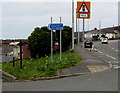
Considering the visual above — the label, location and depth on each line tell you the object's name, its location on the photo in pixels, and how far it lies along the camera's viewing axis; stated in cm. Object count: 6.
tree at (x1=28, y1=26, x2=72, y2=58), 2755
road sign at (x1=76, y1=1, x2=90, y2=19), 1734
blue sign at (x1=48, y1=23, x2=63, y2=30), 1486
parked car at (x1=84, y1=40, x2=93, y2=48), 3812
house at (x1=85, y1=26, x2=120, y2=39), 11021
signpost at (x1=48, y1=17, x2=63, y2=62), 1486
